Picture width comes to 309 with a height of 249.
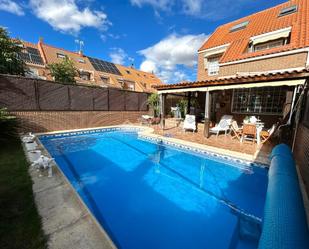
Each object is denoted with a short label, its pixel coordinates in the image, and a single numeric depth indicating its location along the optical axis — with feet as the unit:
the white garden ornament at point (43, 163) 14.78
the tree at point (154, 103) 53.64
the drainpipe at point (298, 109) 19.86
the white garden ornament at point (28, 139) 25.34
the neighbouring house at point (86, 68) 71.44
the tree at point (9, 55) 41.11
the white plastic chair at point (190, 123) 34.28
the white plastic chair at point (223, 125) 29.91
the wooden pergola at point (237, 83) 19.92
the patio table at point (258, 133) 24.01
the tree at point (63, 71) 60.23
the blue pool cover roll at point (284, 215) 5.25
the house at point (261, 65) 24.41
